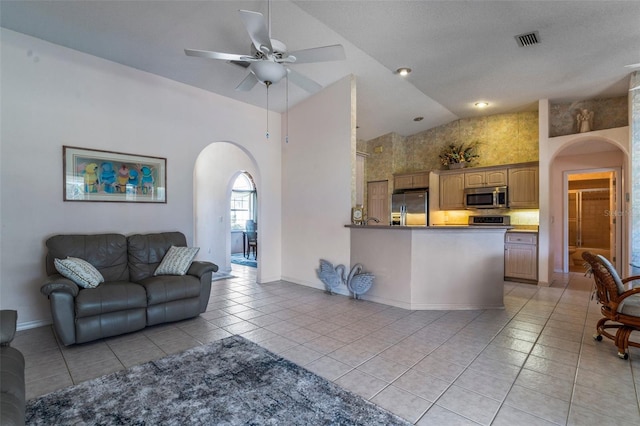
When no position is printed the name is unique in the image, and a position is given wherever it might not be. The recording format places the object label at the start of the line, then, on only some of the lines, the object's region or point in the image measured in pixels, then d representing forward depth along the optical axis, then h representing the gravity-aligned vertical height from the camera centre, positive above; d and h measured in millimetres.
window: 10219 +427
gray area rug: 1827 -1261
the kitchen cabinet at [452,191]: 6578 +497
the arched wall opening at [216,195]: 6520 +404
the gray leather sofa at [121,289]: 2787 -791
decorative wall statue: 5176 +1623
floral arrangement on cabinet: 6613 +1307
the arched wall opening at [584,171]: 5026 +771
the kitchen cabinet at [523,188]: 5633 +497
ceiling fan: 2687 +1475
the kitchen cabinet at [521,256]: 5535 -818
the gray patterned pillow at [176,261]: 3686 -596
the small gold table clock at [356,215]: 4707 -25
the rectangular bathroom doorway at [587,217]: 6641 -78
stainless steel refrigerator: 6746 +133
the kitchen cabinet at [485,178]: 6026 +738
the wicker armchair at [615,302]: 2629 -813
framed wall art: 3627 +490
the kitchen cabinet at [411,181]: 6824 +779
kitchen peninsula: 4004 -733
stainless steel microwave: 5984 +329
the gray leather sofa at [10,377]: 1210 -804
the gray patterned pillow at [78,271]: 2920 -576
